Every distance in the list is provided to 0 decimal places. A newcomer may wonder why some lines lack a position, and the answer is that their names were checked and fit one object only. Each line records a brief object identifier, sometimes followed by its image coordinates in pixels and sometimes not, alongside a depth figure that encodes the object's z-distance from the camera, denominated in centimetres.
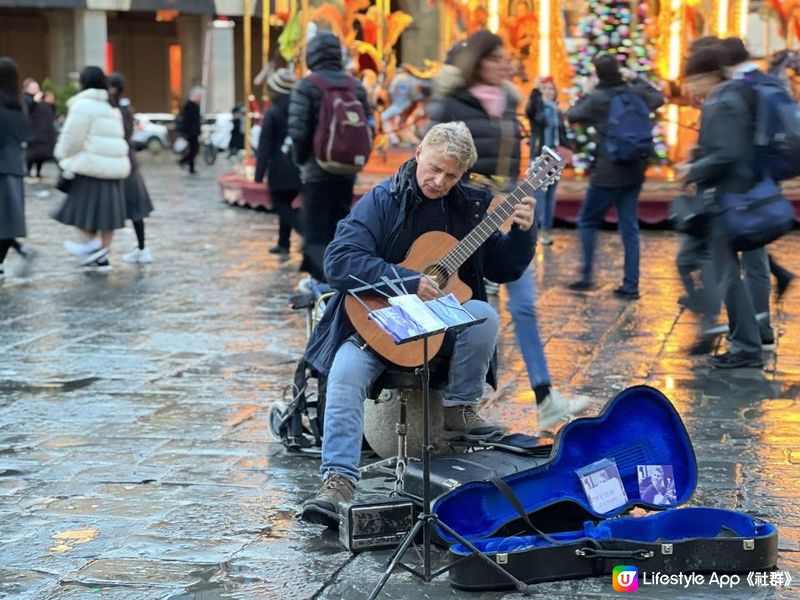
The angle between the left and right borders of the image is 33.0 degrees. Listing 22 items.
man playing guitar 461
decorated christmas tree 1398
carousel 1408
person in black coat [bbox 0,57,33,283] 1019
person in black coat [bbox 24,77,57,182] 2105
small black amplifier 423
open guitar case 397
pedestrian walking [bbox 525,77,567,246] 1279
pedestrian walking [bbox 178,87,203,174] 2506
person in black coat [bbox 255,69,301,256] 1126
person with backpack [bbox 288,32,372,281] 851
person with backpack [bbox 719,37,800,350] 630
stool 498
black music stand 385
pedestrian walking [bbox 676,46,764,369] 626
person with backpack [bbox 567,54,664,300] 945
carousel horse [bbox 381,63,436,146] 1641
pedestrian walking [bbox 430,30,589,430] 601
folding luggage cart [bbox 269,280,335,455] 537
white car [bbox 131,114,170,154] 3167
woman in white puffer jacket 1036
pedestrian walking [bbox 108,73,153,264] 1093
